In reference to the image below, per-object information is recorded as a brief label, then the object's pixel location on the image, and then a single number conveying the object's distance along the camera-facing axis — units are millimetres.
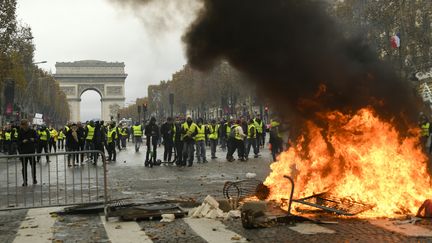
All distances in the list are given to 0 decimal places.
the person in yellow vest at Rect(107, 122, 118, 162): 21906
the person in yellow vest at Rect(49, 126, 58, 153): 30516
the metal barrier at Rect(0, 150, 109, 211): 9883
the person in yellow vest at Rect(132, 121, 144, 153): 30906
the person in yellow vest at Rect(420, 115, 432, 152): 19370
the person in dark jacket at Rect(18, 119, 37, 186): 13828
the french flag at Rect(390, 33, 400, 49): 28817
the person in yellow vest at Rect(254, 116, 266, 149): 22938
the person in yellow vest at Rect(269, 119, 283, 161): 18362
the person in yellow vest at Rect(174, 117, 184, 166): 18797
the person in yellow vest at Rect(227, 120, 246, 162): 20031
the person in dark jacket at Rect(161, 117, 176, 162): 19706
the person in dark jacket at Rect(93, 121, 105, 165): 20297
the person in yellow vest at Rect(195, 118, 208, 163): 19627
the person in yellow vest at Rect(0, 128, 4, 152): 28806
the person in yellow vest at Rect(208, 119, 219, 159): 22812
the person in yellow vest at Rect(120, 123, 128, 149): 35094
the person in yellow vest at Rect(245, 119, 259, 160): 21672
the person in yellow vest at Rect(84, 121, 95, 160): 21359
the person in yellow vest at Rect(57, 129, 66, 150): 35328
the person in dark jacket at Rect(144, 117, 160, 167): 19547
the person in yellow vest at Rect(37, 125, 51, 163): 21734
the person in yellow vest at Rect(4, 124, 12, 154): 26444
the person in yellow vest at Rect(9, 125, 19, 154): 23341
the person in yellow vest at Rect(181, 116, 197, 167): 18500
